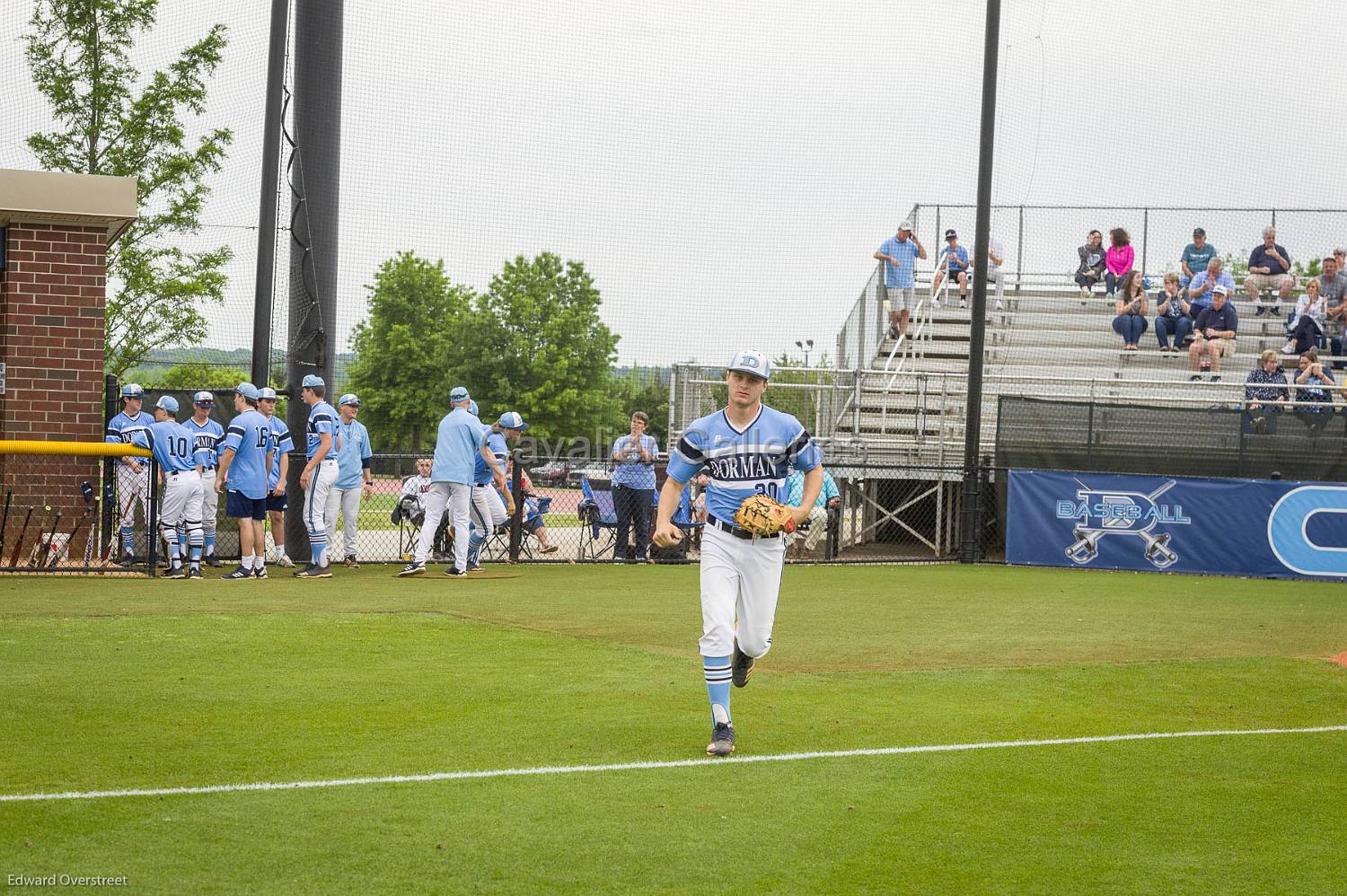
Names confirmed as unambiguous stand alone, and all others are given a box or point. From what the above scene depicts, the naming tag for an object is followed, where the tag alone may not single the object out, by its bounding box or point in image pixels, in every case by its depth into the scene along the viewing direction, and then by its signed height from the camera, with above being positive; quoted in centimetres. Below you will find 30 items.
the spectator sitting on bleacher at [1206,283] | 2397 +283
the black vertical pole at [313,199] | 1672 +254
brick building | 1488 +76
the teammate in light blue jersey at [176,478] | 1426 -90
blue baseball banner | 1748 -120
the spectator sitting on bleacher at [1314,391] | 1784 +77
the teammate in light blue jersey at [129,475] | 1459 -93
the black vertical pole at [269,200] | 1659 +248
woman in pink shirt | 2622 +350
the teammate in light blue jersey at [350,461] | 1503 -69
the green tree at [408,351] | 5597 +225
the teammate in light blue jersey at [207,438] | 1453 -47
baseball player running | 677 -40
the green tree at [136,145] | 2238 +425
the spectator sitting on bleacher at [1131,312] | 2406 +228
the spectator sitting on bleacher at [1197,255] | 2503 +346
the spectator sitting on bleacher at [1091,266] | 2653 +336
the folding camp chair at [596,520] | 1928 -162
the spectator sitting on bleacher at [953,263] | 2625 +328
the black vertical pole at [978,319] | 1923 +161
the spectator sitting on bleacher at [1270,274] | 2556 +324
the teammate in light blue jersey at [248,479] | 1410 -87
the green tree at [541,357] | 5828 +231
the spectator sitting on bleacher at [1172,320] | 2373 +210
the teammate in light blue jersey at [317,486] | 1467 -96
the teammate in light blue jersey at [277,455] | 1446 -61
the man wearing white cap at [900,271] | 2505 +295
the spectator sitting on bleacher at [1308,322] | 2238 +204
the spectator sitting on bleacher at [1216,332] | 2242 +185
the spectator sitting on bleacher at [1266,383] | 1891 +84
